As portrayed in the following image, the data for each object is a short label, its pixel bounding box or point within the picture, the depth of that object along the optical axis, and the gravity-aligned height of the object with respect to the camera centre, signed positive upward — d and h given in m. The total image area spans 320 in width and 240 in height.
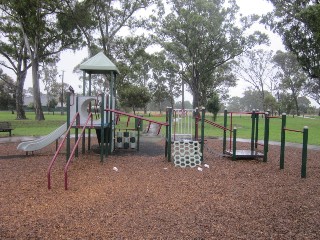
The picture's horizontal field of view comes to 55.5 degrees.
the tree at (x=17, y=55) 33.97 +6.06
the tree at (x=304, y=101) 114.51 +2.88
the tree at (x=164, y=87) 63.41 +4.23
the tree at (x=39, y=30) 25.87 +7.46
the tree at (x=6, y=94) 65.69 +2.28
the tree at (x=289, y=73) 62.47 +7.50
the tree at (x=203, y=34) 33.16 +8.40
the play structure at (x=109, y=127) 9.38 -0.69
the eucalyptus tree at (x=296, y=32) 22.47 +5.71
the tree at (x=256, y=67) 57.56 +8.01
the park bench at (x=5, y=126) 15.55 -1.13
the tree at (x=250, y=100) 115.91 +2.94
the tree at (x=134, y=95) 42.03 +1.57
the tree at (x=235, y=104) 135.88 +1.66
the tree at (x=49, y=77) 67.75 +6.43
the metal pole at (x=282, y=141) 8.38 -0.91
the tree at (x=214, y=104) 31.42 +0.35
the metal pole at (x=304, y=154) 7.38 -1.10
